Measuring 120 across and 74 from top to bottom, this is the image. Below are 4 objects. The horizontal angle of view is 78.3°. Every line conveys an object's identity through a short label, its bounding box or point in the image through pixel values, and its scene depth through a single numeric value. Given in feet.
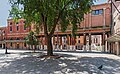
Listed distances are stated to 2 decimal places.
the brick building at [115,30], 34.95
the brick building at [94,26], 55.59
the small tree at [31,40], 47.31
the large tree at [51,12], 28.83
